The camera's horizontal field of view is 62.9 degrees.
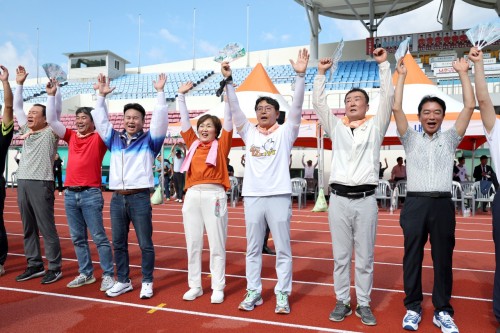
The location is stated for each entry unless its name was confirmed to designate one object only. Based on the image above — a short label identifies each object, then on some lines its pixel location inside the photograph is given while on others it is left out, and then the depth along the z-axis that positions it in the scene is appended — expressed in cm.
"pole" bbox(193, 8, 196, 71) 3429
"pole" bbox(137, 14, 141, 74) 3512
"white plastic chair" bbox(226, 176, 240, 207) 1203
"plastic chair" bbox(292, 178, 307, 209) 1150
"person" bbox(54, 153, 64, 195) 1453
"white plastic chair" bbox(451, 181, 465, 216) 1014
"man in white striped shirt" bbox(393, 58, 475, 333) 314
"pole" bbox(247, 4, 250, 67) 3218
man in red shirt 404
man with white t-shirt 351
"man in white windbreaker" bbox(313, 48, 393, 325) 328
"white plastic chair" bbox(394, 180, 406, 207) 1127
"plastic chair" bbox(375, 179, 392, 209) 1101
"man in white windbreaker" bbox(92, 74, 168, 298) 386
